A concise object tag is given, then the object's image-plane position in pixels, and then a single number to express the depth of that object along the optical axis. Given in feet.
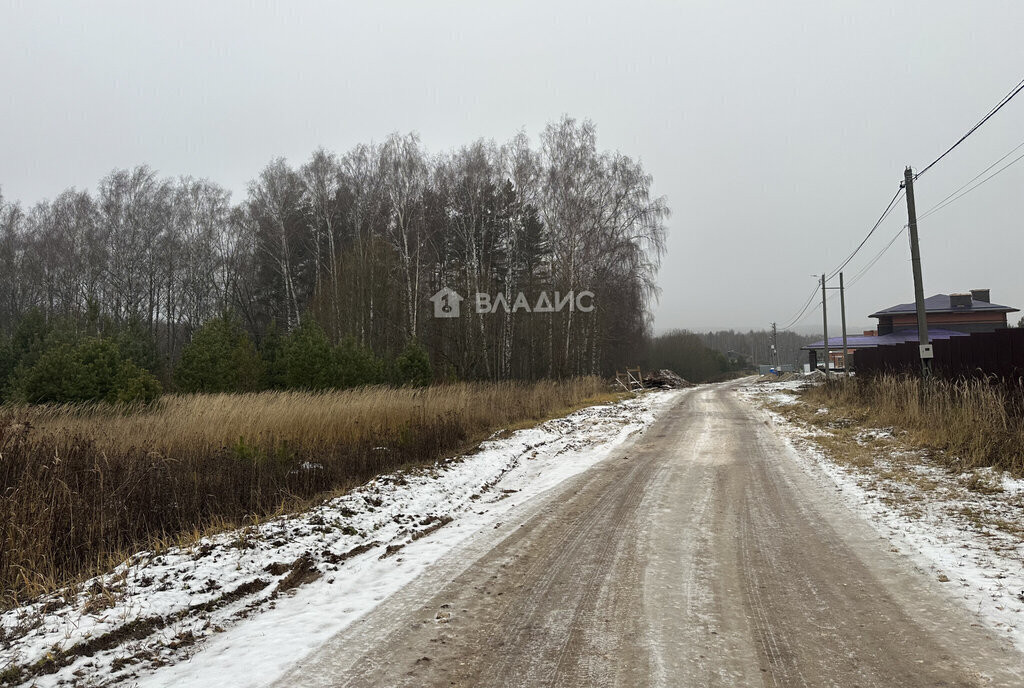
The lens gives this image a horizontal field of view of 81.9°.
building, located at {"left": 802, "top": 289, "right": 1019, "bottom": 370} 161.48
